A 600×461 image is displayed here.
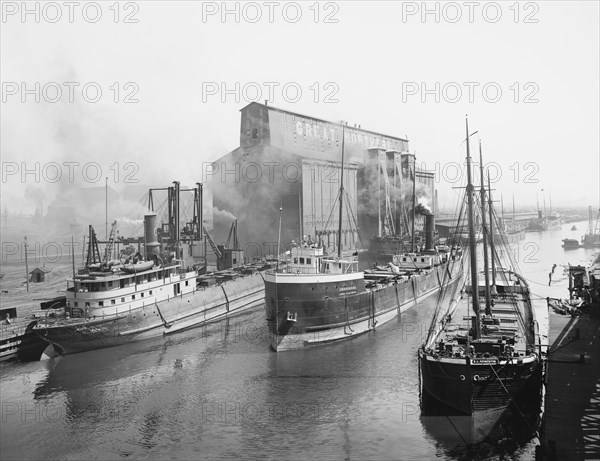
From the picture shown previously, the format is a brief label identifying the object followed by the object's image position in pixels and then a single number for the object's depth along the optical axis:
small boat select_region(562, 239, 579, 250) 110.50
